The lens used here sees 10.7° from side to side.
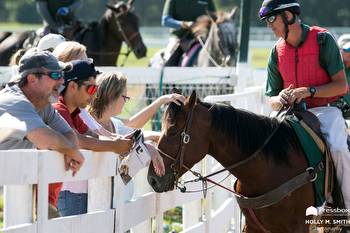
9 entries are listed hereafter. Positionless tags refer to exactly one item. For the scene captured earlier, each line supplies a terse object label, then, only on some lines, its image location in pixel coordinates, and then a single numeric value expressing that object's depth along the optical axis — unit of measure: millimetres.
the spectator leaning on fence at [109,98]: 12685
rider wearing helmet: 13537
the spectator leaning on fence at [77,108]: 11638
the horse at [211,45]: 33473
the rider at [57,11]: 37953
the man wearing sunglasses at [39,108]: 9911
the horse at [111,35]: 36577
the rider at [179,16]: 34542
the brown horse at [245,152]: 12520
